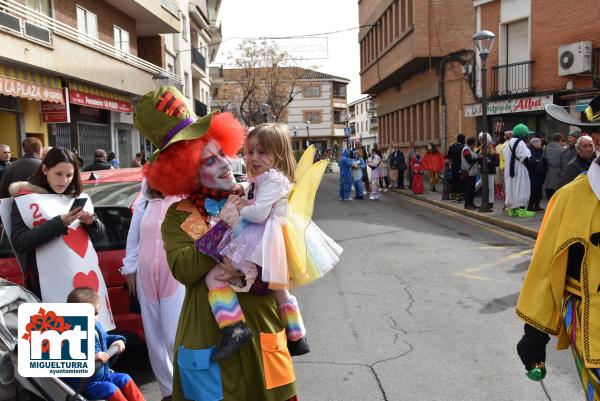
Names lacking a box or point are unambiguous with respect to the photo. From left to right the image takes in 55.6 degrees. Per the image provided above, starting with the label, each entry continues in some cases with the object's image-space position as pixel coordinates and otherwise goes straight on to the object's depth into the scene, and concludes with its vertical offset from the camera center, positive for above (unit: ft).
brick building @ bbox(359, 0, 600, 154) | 56.34 +10.05
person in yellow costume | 7.18 -1.86
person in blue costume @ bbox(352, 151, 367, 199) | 61.21 -3.33
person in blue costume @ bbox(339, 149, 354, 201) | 60.08 -3.16
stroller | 8.33 -3.35
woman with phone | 12.22 -1.70
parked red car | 13.92 -2.55
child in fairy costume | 7.23 -1.23
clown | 7.58 -1.56
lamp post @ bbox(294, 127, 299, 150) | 252.67 +5.05
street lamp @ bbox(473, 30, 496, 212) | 43.75 +2.65
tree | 146.61 +19.50
